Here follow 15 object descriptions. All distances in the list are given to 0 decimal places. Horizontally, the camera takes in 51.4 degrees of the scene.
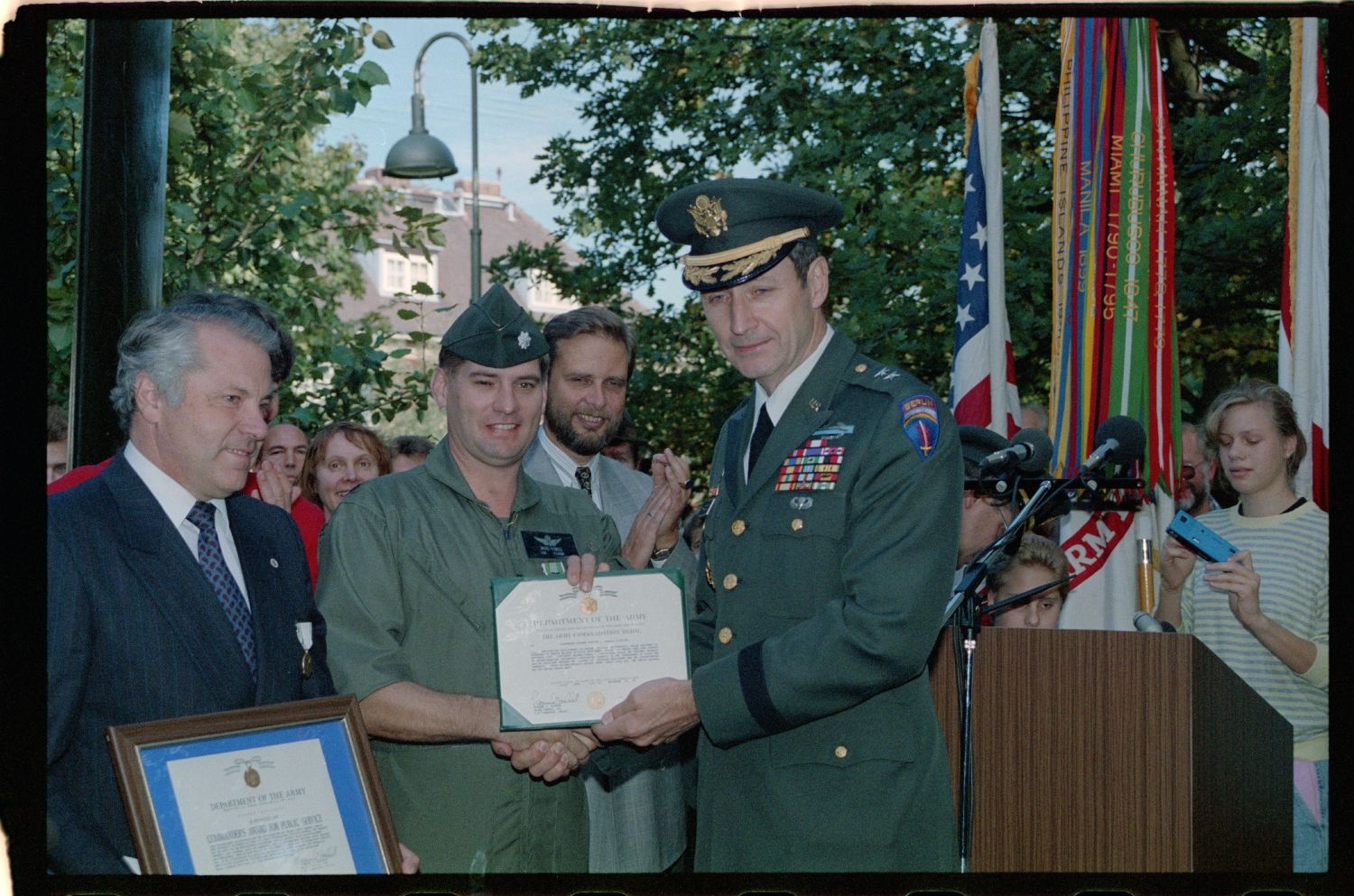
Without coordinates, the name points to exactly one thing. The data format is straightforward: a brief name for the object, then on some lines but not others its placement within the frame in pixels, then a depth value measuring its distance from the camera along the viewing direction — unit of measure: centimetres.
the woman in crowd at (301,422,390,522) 662
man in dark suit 287
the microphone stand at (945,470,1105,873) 353
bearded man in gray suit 409
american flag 723
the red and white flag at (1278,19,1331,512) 635
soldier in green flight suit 344
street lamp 1175
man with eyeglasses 675
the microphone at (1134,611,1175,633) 362
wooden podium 337
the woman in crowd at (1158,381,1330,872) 462
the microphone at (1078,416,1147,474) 385
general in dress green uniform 324
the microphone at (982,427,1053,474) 379
